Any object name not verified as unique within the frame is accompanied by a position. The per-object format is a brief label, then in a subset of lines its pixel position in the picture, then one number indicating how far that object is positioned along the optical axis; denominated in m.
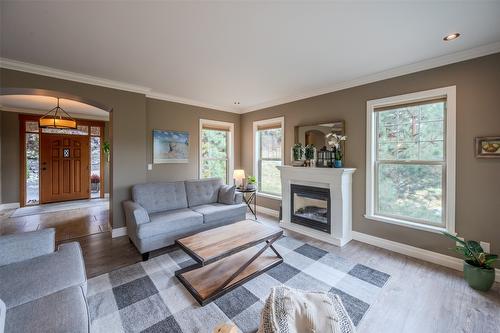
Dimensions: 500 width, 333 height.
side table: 4.55
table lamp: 4.70
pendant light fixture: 3.61
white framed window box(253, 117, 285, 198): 4.66
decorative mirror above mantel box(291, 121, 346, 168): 3.48
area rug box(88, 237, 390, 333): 1.72
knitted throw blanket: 1.17
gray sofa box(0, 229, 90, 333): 1.17
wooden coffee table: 2.05
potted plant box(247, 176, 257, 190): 4.65
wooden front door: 5.86
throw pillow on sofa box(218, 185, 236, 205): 3.97
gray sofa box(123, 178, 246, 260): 2.80
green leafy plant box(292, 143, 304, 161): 3.89
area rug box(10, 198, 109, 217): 4.99
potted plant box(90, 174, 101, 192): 6.69
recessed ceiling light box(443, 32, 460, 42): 2.08
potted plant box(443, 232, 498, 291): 2.08
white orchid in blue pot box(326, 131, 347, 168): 3.38
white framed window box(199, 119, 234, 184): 4.91
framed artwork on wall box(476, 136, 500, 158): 2.27
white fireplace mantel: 3.23
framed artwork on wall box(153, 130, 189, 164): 4.14
